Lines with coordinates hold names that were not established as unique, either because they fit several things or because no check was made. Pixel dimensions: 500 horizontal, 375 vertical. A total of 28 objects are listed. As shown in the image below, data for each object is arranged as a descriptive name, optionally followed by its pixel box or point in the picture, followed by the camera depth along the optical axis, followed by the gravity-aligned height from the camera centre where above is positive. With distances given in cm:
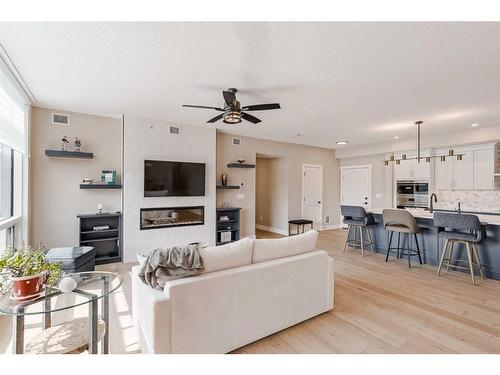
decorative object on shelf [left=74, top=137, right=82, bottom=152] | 412 +69
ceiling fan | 289 +97
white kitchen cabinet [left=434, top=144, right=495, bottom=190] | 514 +44
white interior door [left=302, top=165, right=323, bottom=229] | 735 -15
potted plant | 142 -52
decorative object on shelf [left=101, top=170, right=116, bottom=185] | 435 +14
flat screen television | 461 +15
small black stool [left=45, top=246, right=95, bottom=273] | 305 -92
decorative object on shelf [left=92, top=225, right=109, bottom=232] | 422 -73
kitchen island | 358 -90
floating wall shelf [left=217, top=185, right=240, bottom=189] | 547 +1
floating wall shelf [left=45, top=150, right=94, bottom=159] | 390 +51
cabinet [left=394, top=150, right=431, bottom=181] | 601 +50
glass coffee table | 144 -73
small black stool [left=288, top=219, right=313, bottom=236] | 674 -94
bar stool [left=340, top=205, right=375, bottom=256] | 469 -62
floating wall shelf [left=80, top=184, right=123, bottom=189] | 418 +0
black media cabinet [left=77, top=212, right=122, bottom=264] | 418 -88
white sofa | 168 -87
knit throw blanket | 178 -58
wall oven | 602 -11
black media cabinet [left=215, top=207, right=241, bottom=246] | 554 -84
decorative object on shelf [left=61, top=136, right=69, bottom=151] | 407 +70
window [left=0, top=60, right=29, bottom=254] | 287 +33
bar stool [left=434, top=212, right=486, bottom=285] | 338 -64
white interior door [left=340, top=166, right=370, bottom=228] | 743 +8
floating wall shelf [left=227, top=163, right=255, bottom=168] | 573 +52
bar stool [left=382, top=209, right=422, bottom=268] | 401 -61
